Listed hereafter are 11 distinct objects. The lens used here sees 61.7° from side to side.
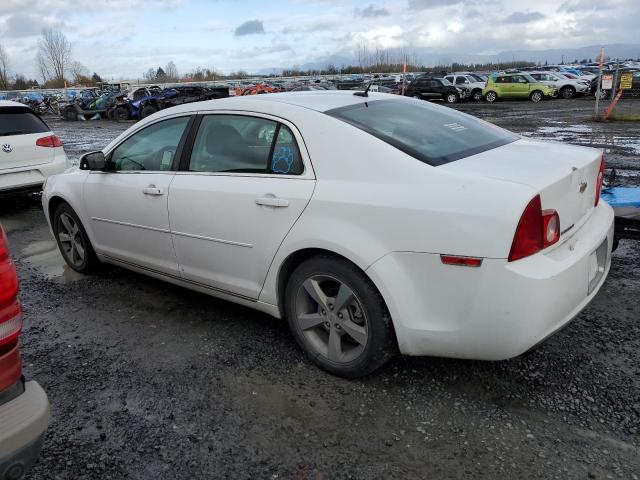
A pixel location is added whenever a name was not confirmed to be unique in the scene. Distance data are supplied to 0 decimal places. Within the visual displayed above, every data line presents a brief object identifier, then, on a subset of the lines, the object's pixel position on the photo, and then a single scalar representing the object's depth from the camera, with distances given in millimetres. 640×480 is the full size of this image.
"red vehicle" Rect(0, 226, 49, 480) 1733
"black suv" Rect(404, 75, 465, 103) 30578
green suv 29219
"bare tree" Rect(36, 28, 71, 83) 67312
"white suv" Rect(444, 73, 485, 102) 31141
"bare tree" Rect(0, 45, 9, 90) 68938
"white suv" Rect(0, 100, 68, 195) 7309
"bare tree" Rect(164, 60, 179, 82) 89594
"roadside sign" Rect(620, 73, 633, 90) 17906
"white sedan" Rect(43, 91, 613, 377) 2445
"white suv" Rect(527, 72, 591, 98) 29359
